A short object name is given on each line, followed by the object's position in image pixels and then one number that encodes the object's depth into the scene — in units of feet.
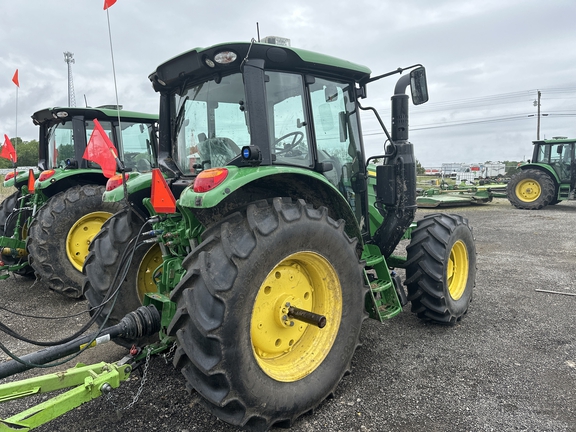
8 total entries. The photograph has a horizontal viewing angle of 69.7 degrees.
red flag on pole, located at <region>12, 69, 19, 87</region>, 17.34
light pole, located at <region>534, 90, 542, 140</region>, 114.50
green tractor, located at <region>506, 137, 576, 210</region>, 43.37
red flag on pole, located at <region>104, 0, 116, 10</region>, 8.09
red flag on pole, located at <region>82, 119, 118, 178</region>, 8.24
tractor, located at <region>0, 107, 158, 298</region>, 16.74
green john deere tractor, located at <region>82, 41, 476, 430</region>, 7.15
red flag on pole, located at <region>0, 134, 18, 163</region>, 17.94
